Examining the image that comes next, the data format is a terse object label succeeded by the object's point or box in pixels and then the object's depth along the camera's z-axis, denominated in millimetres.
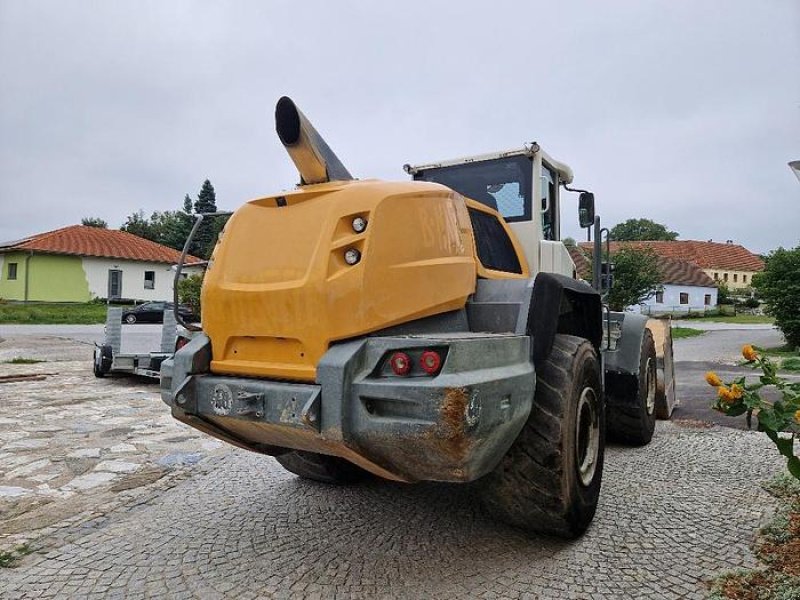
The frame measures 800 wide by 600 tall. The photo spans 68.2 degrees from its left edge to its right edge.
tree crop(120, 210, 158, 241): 60719
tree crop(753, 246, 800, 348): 16359
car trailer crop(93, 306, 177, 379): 9484
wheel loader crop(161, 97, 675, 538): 2568
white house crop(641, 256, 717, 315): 52938
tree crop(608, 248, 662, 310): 28391
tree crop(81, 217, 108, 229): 67750
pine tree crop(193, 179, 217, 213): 59125
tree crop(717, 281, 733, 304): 56950
